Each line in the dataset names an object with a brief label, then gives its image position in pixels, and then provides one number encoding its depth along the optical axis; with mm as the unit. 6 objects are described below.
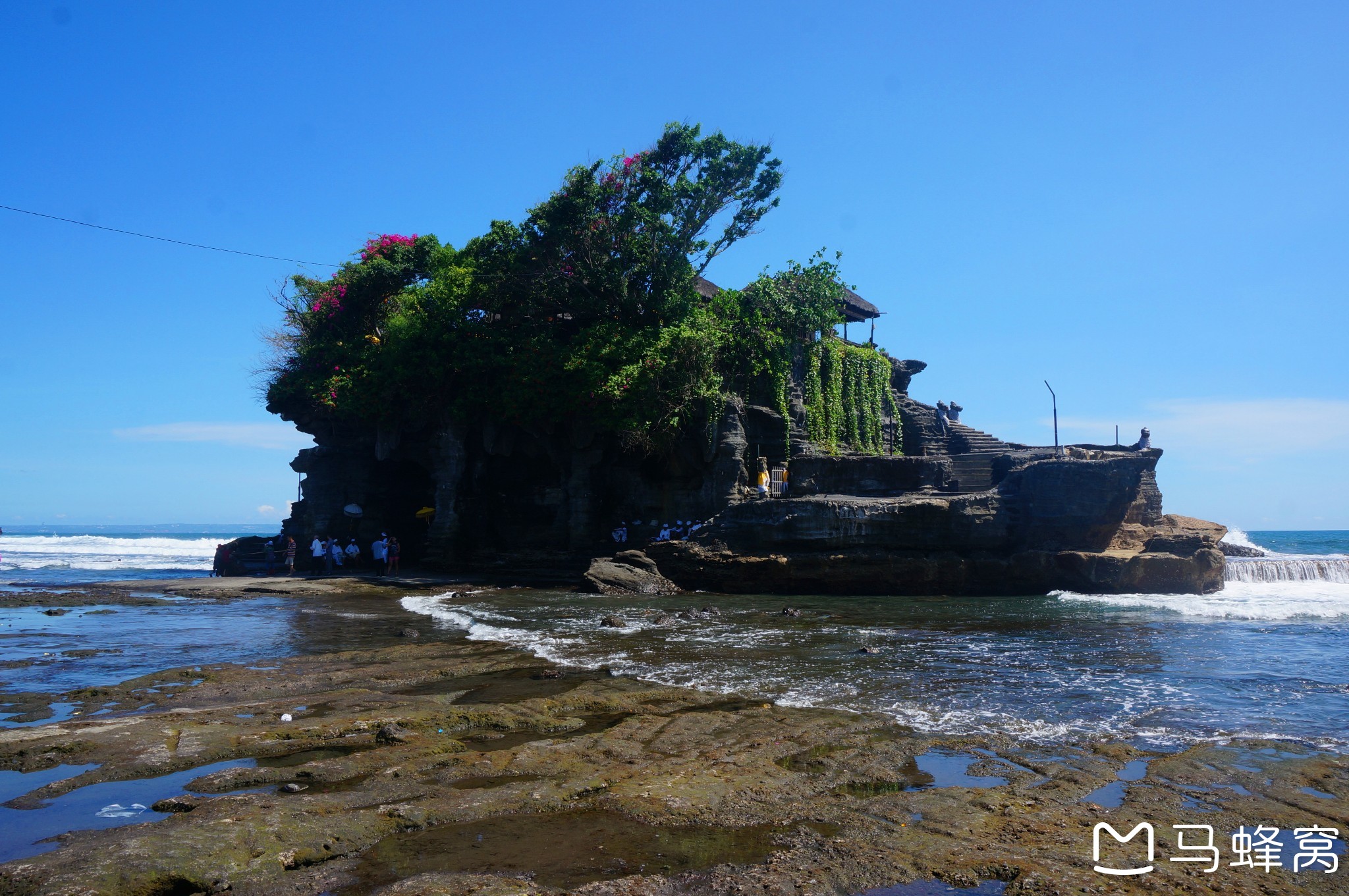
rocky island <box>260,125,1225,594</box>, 21859
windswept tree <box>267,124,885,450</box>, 23891
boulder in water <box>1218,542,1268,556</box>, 36031
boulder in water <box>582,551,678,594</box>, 20969
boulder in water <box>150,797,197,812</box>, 4969
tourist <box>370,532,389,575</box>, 26578
